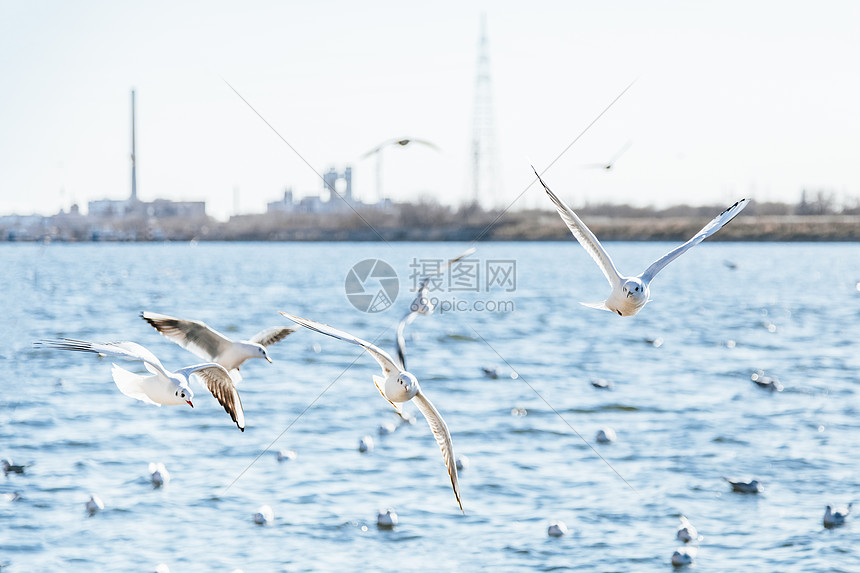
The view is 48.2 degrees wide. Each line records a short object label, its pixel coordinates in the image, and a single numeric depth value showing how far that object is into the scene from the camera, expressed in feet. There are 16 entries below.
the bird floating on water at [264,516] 62.39
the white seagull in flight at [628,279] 33.30
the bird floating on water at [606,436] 83.51
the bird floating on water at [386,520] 61.57
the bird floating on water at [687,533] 59.93
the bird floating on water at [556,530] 60.23
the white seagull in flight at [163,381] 31.00
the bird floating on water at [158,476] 70.49
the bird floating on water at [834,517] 61.67
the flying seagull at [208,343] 36.11
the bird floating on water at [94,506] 64.64
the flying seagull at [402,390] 32.99
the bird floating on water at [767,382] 109.70
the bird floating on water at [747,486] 69.51
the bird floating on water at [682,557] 56.95
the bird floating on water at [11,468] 71.72
